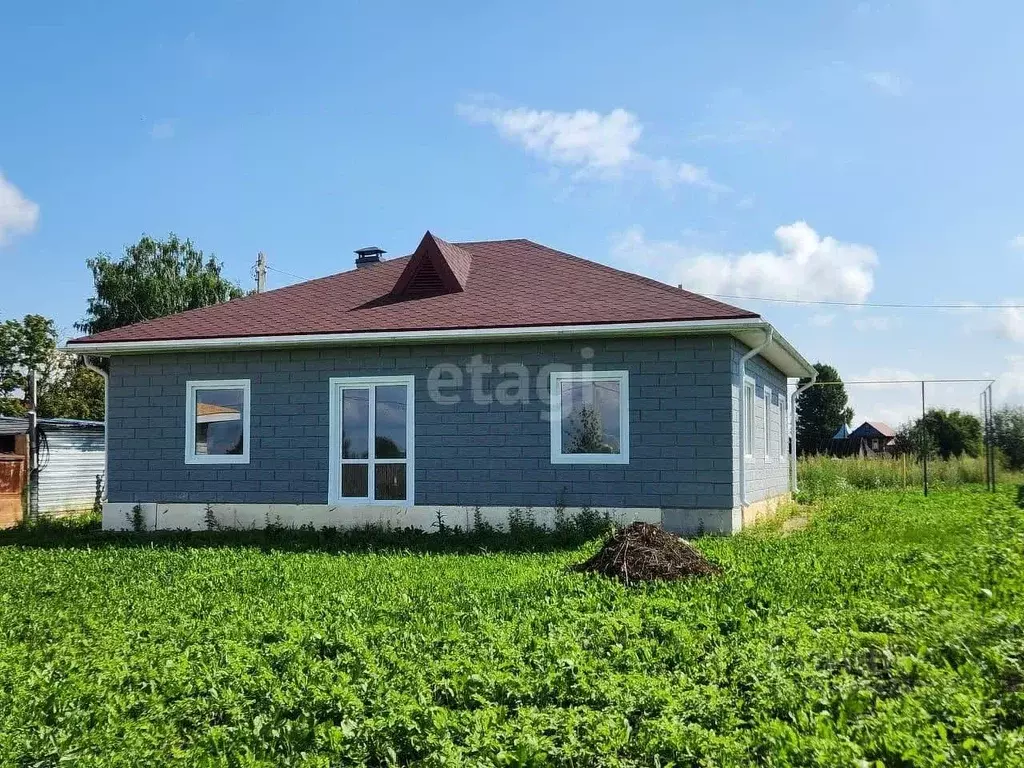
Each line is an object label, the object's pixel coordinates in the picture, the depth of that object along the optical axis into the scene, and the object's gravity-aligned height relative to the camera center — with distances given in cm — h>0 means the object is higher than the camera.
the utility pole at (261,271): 3047 +607
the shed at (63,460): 1919 -33
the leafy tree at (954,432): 3431 +63
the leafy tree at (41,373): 3694 +307
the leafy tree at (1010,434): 2412 +39
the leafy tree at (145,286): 4159 +758
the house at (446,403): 1205 +64
